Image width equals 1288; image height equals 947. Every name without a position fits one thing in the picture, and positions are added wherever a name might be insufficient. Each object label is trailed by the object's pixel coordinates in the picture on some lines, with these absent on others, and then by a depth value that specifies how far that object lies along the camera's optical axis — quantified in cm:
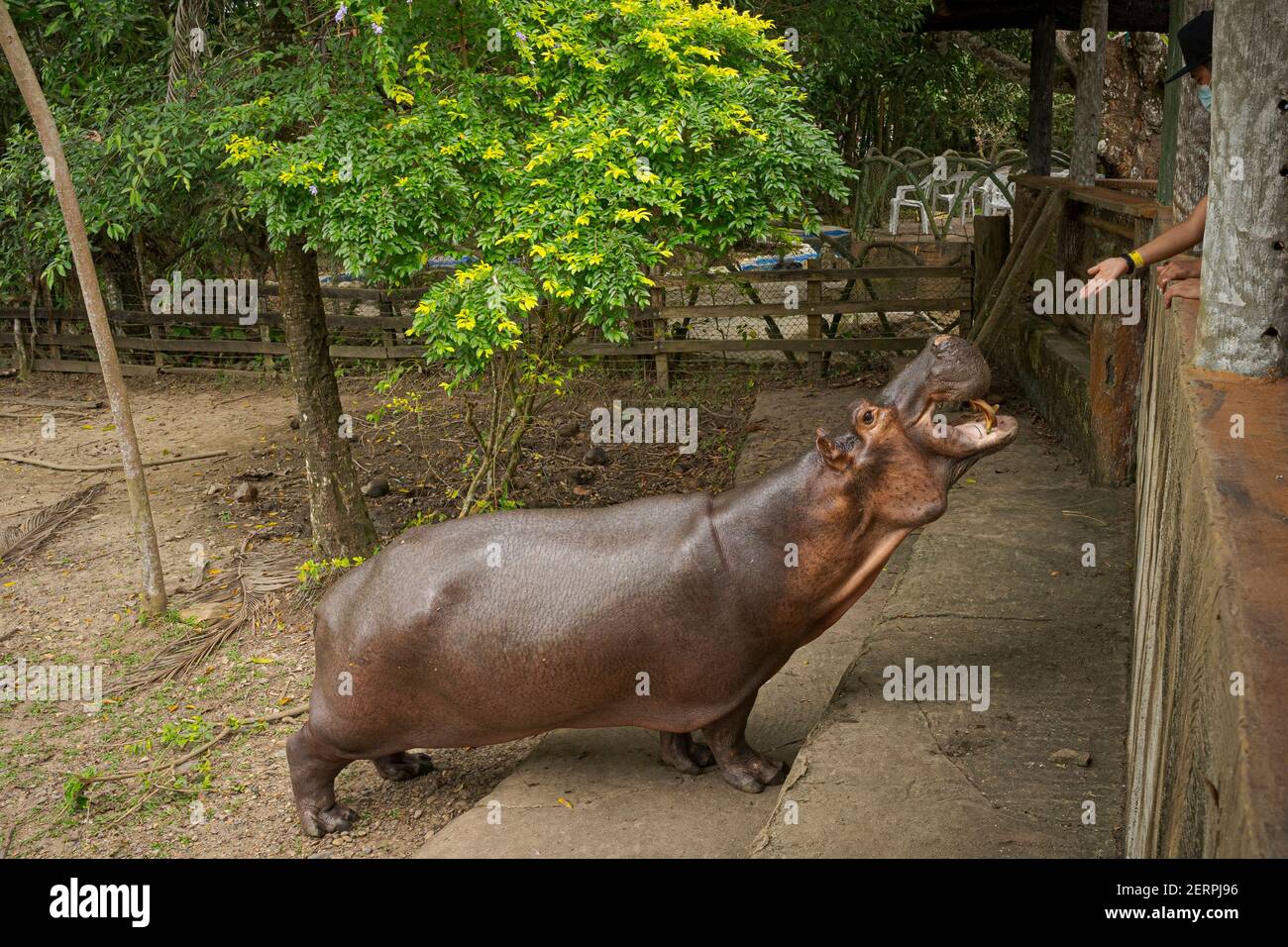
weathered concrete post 316
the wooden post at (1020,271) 898
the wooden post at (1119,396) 671
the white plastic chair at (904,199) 1797
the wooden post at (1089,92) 1025
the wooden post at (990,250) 1129
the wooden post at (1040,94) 1198
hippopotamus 430
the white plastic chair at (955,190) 1836
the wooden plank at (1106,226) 745
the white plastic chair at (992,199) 1841
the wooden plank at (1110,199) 673
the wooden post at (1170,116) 648
